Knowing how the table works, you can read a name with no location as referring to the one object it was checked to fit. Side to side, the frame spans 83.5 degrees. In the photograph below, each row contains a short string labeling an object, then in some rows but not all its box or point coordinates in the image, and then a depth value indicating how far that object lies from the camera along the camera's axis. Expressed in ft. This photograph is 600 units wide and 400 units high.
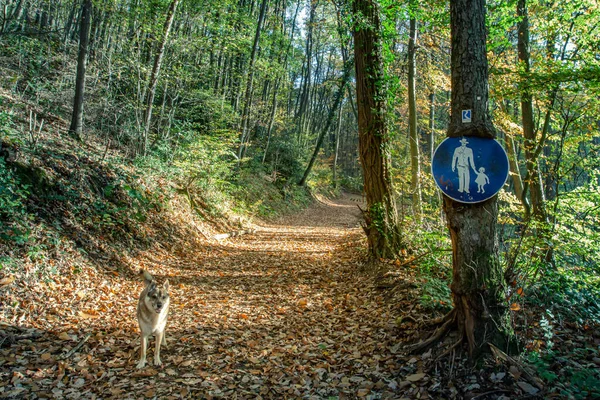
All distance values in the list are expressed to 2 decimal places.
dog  13.14
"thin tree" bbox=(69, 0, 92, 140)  30.04
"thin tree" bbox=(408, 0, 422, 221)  31.19
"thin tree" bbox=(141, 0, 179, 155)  35.24
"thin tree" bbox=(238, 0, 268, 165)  54.49
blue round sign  10.70
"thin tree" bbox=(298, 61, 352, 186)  58.08
